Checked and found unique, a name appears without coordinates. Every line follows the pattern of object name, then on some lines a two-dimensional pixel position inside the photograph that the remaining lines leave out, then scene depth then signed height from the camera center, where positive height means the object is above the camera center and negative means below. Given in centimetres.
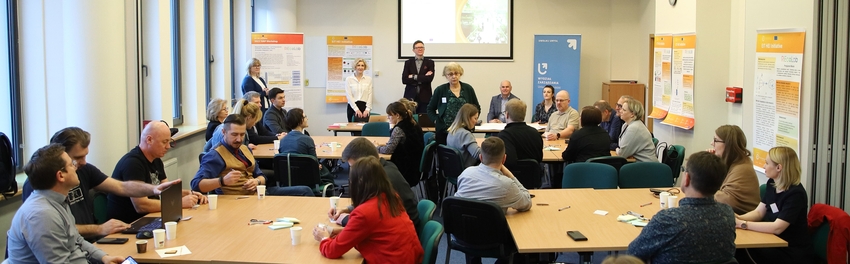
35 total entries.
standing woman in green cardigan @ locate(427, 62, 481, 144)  930 -24
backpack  454 -57
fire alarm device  779 -15
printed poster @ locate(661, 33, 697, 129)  842 -3
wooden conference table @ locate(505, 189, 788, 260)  379 -84
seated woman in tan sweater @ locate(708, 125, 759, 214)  449 -58
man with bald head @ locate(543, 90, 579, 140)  845 -48
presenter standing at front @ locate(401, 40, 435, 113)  1116 +4
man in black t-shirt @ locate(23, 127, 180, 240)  393 -64
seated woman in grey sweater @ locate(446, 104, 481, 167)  685 -53
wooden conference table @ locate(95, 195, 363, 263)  349 -84
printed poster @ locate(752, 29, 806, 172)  600 -9
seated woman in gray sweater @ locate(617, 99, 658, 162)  677 -59
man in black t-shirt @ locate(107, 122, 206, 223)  445 -57
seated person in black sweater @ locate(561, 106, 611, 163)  670 -56
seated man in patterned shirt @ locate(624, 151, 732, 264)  318 -65
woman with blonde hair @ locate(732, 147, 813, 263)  398 -73
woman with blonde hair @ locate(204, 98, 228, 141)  728 -34
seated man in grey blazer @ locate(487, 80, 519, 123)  1007 -33
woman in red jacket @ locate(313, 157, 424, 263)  347 -71
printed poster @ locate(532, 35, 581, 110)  1240 +32
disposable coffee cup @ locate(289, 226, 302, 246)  367 -79
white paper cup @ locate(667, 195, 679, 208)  457 -77
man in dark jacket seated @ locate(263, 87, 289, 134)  841 -41
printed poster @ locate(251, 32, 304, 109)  1093 +30
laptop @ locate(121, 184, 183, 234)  398 -75
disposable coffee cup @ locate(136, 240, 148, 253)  351 -81
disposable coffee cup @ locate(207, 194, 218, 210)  456 -76
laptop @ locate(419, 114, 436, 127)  980 -56
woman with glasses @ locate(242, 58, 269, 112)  987 -2
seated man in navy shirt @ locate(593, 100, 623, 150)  832 -49
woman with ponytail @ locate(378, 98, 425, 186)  692 -59
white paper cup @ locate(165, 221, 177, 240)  378 -79
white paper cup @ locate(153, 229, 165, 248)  360 -79
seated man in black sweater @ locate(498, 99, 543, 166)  669 -52
